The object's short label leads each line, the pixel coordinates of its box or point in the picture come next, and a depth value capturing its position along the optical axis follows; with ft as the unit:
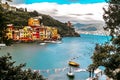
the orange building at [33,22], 627.99
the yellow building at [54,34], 621.23
